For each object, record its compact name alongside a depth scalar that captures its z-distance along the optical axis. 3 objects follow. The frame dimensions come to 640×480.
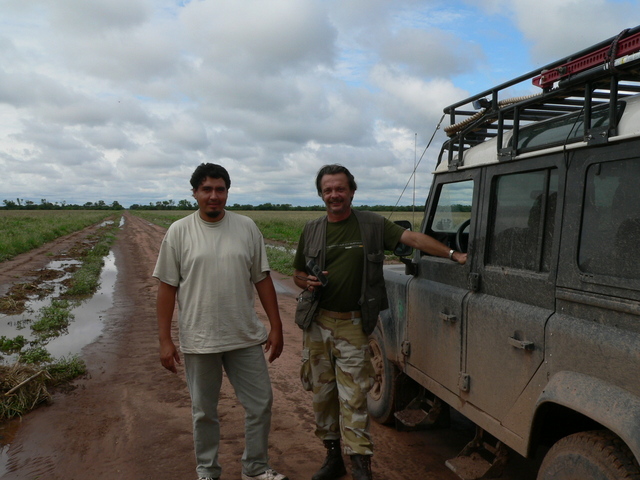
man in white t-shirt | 3.41
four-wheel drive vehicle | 2.22
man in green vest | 3.47
